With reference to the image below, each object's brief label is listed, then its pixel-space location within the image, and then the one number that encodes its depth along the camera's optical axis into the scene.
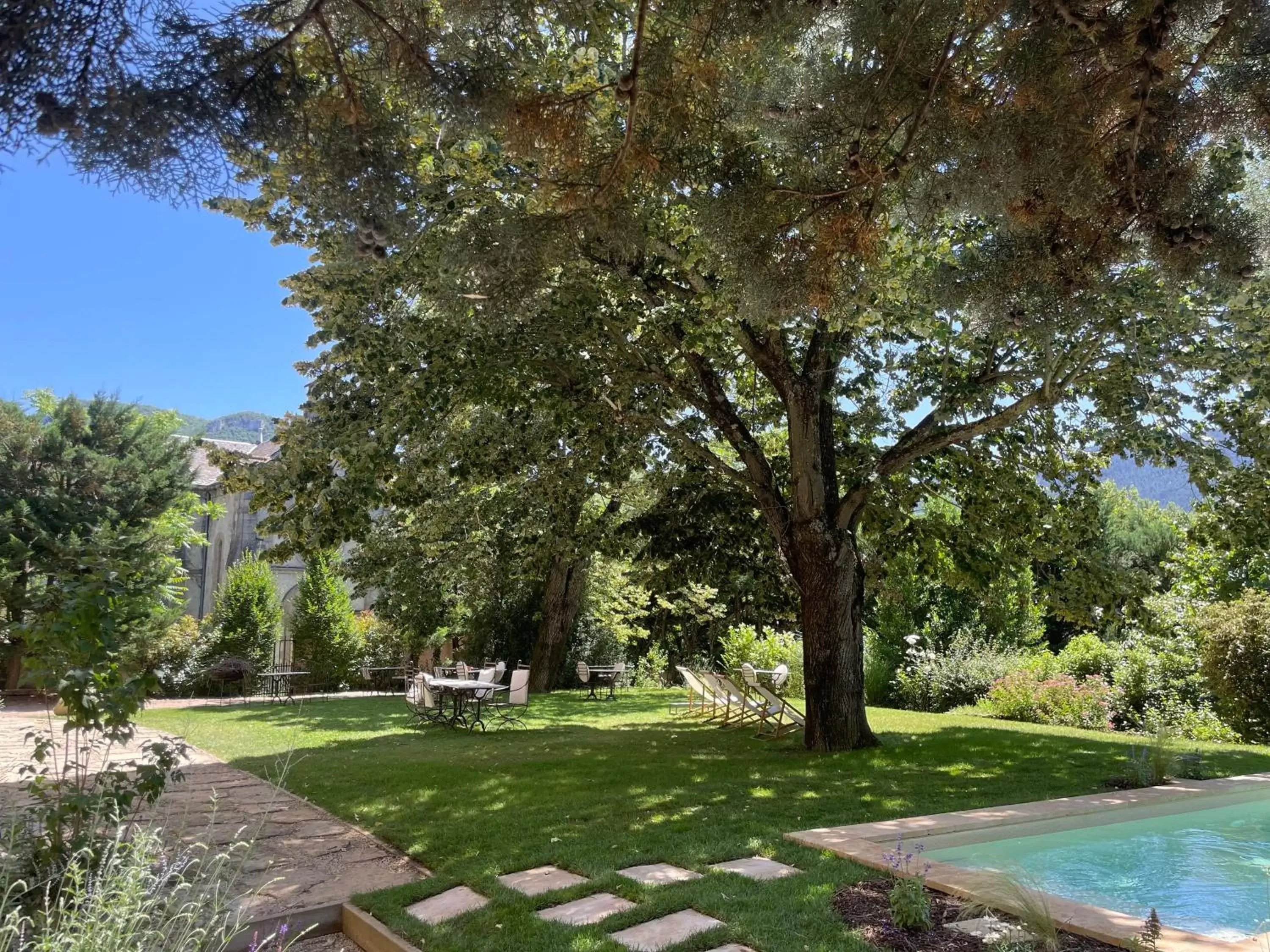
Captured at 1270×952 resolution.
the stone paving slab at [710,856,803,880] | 4.42
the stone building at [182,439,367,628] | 29.77
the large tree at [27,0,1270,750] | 3.69
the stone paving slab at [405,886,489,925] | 3.94
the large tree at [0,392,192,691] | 18.05
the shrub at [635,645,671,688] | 23.02
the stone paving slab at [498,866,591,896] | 4.24
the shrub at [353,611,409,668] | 21.98
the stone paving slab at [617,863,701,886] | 4.34
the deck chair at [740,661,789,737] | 11.72
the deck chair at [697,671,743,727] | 12.48
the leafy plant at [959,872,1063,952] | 3.38
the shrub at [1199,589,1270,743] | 10.99
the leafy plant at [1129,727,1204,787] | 7.32
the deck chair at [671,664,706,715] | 13.55
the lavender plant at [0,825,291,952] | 2.40
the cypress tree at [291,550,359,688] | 20.45
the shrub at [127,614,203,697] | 18.84
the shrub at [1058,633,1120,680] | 14.86
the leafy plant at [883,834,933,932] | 3.59
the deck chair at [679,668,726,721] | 13.18
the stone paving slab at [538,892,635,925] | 3.80
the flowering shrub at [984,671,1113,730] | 13.08
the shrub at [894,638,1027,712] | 16.61
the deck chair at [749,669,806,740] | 11.45
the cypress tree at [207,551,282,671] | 20.25
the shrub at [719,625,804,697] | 17.41
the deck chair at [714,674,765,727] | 12.12
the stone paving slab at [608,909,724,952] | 3.45
